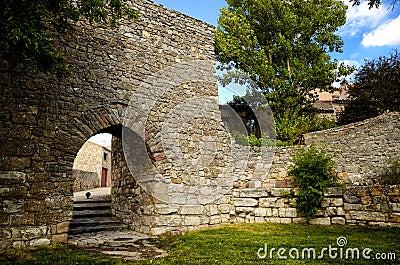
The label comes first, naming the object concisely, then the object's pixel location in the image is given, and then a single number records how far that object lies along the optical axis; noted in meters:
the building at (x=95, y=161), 21.00
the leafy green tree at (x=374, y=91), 15.52
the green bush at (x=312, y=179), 7.28
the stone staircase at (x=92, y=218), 7.66
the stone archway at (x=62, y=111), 5.35
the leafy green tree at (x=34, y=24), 3.60
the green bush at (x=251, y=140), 11.46
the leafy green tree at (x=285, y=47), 14.48
